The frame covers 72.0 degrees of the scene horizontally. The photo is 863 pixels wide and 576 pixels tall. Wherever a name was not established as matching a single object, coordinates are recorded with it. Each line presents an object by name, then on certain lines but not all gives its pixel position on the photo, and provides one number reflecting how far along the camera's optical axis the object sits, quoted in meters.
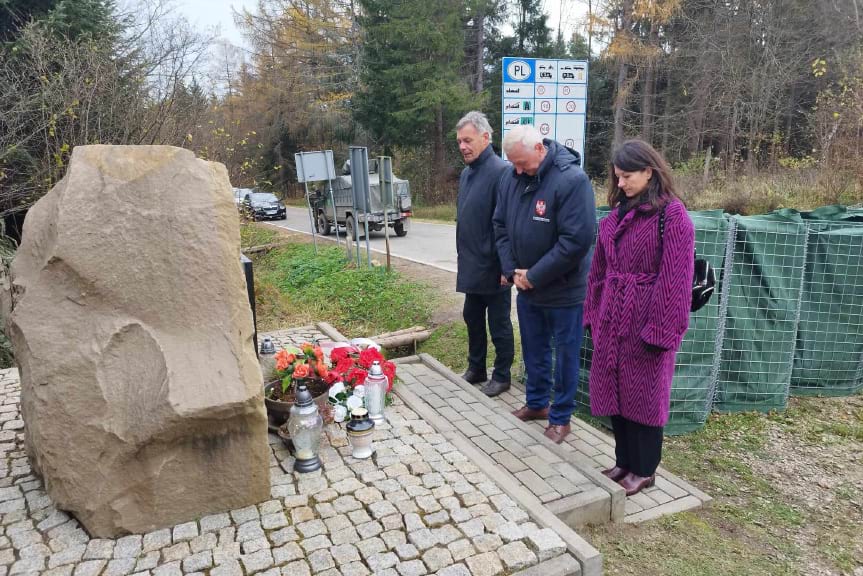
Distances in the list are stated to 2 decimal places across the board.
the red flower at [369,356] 4.12
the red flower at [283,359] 3.83
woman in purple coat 2.89
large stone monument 2.67
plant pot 3.63
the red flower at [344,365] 4.04
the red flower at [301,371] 3.59
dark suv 22.75
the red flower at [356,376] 3.97
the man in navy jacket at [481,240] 4.37
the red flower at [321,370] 3.95
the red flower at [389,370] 4.14
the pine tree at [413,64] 23.02
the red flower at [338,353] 4.15
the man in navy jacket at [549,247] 3.59
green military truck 14.65
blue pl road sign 5.52
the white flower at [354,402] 3.75
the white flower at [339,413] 3.70
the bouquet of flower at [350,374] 3.77
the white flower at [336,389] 3.78
